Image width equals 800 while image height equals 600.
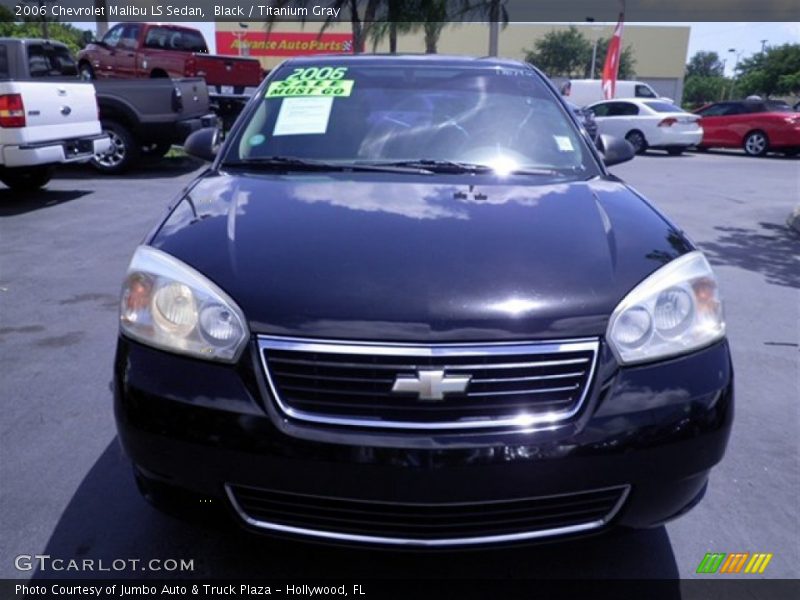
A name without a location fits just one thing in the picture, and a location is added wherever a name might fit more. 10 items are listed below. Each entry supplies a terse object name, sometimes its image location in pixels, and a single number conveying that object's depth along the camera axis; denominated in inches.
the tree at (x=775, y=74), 1990.7
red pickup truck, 605.9
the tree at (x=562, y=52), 2149.4
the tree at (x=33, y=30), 996.9
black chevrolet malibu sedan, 77.5
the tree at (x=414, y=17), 1262.3
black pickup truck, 442.6
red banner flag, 963.3
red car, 732.0
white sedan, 741.9
